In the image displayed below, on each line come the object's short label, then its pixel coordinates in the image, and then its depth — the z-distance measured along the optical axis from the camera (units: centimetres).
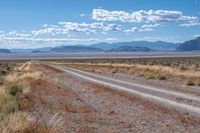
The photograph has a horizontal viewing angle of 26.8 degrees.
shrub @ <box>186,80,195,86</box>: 3075
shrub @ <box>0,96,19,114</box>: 1310
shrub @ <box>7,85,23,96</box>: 1872
